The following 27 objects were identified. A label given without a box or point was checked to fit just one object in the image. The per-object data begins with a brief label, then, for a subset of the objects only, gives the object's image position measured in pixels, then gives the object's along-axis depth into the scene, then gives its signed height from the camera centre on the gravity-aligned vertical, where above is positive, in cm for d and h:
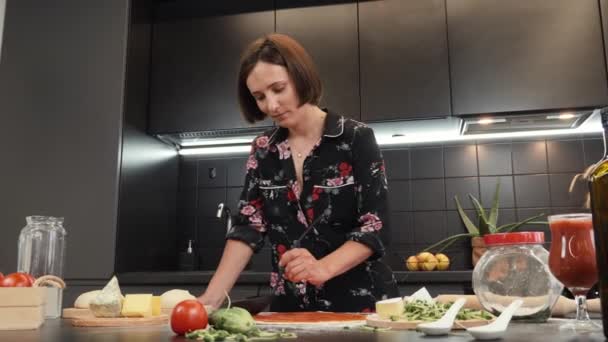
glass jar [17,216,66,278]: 144 +1
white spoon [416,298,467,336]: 73 -10
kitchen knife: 115 -11
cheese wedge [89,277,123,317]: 95 -9
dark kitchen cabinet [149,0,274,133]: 272 +90
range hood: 250 +56
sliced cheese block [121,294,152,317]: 95 -9
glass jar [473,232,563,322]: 89 -4
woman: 147 +16
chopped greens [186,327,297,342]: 70 -11
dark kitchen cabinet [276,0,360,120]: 261 +99
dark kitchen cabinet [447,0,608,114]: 240 +84
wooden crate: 92 -9
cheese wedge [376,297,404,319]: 89 -9
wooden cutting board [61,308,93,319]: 103 -11
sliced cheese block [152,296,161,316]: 99 -10
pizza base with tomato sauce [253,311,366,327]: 90 -12
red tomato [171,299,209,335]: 80 -9
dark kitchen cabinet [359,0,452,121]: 252 +85
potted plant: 243 +10
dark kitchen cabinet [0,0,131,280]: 246 +59
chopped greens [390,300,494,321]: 86 -10
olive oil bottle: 69 +4
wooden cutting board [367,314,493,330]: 81 -11
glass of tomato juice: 82 -2
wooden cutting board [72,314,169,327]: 91 -11
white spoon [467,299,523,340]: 68 -10
